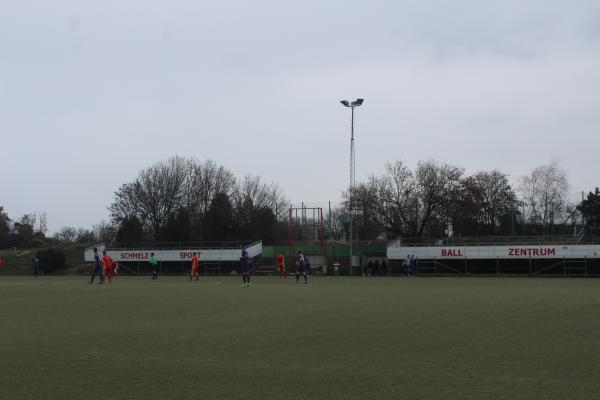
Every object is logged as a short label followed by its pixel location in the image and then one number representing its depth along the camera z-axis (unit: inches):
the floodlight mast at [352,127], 1986.2
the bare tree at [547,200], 2856.8
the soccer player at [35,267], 1961.1
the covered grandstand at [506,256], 1862.7
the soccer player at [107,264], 1470.0
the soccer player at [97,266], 1371.8
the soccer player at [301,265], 1409.9
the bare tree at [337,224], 2620.6
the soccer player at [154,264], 1673.2
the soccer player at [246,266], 1170.0
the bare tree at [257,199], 3353.8
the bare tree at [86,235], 4865.2
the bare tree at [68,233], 5428.2
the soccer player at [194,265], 1565.5
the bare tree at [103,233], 3243.1
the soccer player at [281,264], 1707.7
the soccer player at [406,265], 1922.2
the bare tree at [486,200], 2667.3
